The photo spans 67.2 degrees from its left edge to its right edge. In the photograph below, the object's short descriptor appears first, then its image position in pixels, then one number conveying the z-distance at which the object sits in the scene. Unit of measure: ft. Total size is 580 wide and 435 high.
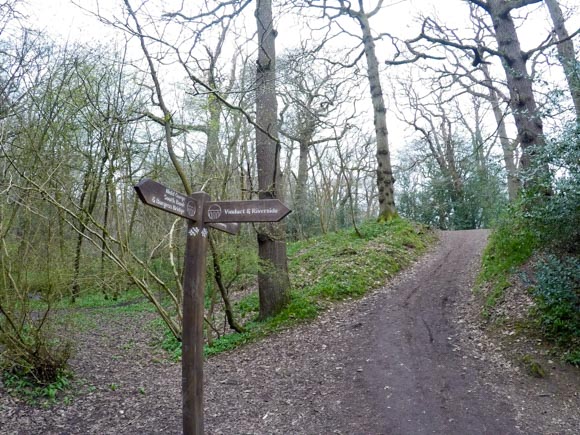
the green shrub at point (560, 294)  16.43
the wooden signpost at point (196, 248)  11.33
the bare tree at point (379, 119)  47.11
